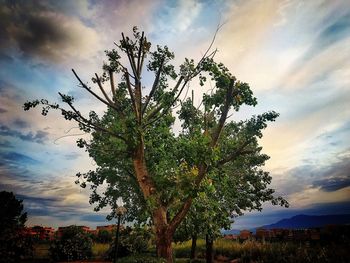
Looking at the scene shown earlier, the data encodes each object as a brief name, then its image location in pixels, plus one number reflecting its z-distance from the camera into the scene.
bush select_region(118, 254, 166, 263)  12.08
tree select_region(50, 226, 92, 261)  23.20
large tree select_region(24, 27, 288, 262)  13.33
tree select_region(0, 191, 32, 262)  10.24
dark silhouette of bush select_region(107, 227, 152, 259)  24.15
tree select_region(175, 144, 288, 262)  17.25
